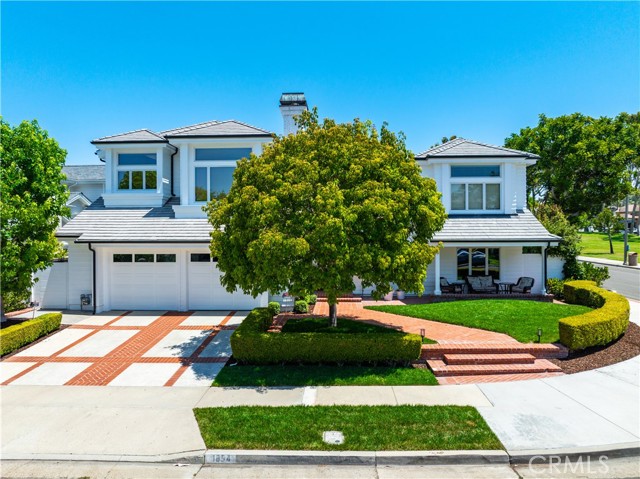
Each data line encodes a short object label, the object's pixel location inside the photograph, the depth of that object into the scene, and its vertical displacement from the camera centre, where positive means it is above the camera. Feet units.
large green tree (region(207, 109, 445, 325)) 30.09 +1.75
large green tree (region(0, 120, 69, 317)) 36.96 +4.15
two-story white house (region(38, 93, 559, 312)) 51.78 +2.79
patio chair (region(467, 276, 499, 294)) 56.90 -7.29
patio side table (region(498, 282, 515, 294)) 56.38 -7.81
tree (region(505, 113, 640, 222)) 110.63 +24.58
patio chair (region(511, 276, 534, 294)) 56.17 -7.30
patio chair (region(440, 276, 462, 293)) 57.30 -7.72
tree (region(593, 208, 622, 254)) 126.52 +6.04
